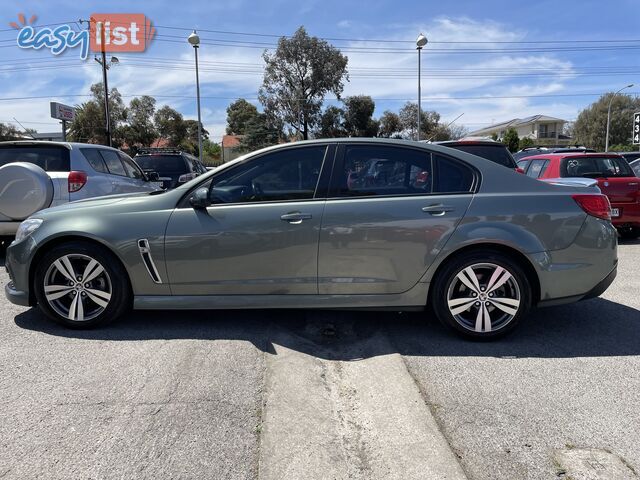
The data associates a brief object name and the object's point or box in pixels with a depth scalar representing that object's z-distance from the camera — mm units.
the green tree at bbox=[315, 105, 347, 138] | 41688
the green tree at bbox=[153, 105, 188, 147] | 47625
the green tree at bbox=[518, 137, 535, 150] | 48756
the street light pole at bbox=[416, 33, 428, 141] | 21656
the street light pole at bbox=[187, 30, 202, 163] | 21797
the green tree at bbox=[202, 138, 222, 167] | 67975
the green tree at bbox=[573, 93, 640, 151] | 65688
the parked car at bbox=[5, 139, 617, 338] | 3850
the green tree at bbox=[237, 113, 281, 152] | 43688
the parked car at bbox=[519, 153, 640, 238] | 8320
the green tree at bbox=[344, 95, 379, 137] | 44000
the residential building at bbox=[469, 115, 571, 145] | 72356
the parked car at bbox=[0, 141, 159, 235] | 6445
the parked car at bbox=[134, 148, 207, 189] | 13586
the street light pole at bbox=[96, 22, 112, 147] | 25231
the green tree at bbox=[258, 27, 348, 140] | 39688
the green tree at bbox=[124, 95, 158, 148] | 42875
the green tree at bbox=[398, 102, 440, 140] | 49478
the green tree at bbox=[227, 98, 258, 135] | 76875
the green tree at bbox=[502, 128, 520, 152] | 47500
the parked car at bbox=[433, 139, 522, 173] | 8280
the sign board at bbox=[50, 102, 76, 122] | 19766
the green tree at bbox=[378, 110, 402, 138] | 51341
